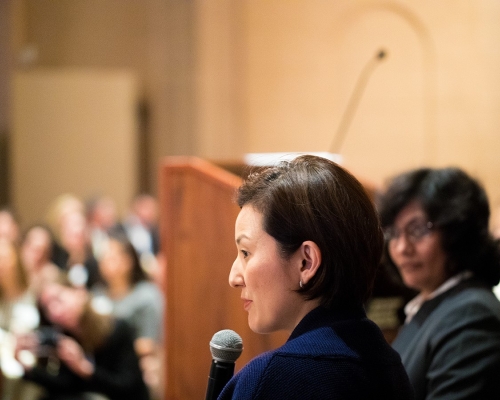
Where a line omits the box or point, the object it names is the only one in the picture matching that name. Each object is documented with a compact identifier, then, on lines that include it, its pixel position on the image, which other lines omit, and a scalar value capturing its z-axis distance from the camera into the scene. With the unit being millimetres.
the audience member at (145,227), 14762
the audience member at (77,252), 11539
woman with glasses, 3740
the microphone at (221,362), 2578
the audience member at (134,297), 9992
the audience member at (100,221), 14344
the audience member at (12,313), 8187
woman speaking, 2312
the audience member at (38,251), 11095
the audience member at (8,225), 13141
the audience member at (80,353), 7785
